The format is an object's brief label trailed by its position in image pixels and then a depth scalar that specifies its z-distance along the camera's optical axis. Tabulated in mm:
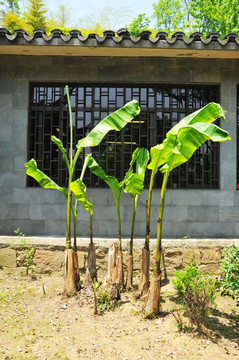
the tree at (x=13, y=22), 19906
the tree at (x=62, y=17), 26672
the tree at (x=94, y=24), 26531
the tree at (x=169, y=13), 24625
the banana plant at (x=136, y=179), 4586
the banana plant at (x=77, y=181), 4336
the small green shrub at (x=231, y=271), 3945
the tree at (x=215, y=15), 19031
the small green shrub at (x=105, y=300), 4410
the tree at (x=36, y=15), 20984
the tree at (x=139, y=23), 23242
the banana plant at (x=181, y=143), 3414
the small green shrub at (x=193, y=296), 3907
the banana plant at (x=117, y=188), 4641
